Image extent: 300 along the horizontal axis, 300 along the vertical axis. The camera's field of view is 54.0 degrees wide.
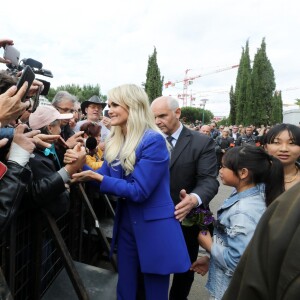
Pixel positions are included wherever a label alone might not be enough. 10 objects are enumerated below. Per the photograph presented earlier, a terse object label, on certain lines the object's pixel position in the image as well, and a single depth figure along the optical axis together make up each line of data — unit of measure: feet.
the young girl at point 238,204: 5.79
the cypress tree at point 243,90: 118.01
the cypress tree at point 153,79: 127.03
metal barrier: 6.07
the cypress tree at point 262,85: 113.91
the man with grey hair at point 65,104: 12.78
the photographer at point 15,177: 4.87
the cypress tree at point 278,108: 139.13
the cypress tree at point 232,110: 131.13
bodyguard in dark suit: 8.88
